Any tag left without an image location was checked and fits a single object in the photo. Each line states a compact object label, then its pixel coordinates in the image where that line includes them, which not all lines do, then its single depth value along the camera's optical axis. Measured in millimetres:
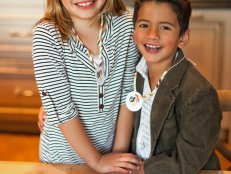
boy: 862
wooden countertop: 879
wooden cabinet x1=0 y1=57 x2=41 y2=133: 2555
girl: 924
